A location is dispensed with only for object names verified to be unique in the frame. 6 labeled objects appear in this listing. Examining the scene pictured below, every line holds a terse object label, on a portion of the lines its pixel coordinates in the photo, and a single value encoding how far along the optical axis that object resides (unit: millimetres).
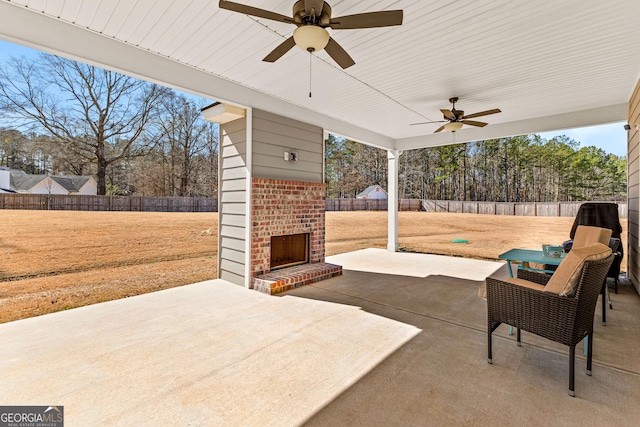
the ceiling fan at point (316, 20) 1932
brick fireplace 4246
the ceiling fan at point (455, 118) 4356
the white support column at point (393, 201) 7398
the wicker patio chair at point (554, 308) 1853
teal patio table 2990
